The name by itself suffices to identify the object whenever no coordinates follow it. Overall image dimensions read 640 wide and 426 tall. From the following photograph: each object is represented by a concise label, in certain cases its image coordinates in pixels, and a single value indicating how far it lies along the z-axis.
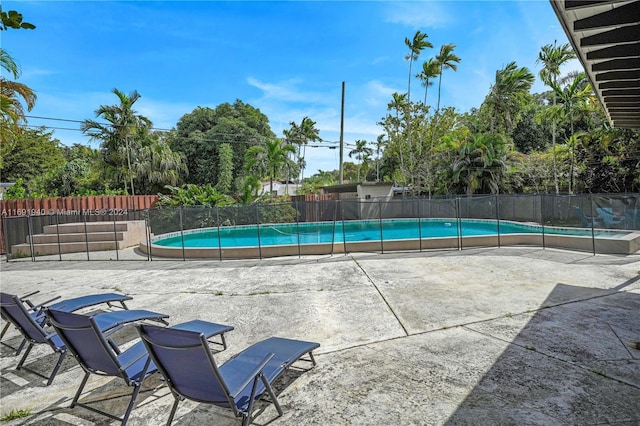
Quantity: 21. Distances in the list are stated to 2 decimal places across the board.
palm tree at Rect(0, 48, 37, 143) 7.20
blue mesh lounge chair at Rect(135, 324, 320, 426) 2.35
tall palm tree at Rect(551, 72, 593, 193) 18.41
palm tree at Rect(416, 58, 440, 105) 26.30
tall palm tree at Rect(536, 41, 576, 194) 18.89
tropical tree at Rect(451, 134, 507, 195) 22.73
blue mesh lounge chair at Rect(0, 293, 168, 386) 3.62
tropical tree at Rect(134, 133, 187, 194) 24.06
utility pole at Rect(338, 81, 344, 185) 25.65
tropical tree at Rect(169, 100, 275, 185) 32.19
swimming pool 11.18
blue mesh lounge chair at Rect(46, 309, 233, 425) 2.82
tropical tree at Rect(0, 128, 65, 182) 28.11
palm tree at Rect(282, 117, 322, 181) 41.16
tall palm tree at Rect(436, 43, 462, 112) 26.16
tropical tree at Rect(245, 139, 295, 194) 23.00
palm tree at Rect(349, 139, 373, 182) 62.16
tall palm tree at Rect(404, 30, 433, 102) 25.95
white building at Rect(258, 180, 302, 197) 44.50
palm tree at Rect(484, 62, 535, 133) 25.42
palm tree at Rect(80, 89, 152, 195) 19.98
